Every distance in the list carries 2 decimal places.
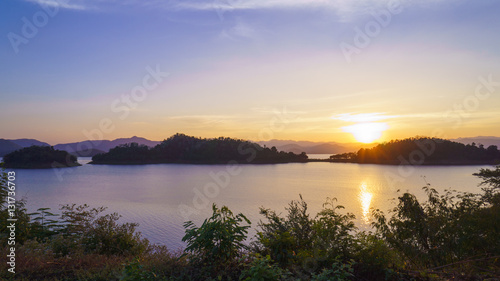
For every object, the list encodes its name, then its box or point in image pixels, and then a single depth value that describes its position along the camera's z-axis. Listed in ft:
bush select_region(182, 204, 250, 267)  15.79
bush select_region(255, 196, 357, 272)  15.56
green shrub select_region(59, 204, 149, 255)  22.19
